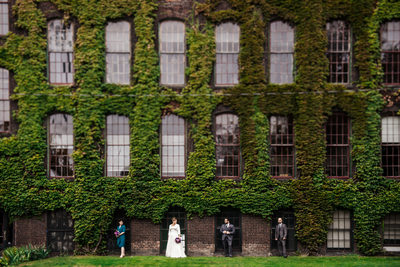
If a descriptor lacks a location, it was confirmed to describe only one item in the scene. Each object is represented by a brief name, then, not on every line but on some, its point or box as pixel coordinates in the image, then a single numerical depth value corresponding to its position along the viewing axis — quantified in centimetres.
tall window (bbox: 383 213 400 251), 1892
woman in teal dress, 1803
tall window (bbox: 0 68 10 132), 1911
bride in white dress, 1766
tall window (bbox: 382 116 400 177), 1905
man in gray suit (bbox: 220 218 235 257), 1802
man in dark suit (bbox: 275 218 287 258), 1802
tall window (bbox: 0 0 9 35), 1911
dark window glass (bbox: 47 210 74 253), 1886
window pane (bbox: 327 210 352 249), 1898
